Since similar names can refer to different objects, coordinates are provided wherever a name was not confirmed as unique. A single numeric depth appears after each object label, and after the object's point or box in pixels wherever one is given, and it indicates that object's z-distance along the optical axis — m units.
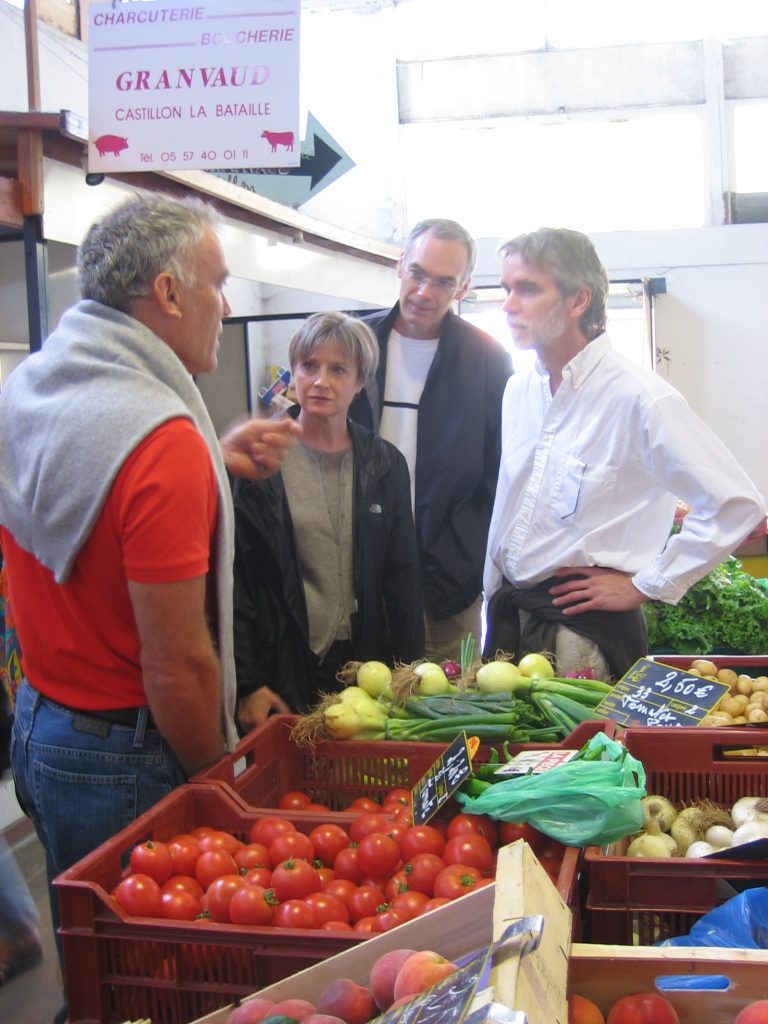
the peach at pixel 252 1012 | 1.15
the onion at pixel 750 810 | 1.97
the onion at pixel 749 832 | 1.88
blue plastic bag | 1.45
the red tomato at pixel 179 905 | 1.47
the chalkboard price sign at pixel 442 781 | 1.68
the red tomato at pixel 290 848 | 1.63
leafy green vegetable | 4.42
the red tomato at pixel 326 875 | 1.65
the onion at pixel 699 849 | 1.91
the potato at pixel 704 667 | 2.70
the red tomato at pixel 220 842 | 1.64
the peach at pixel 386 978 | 1.13
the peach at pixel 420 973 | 1.06
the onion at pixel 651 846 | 1.94
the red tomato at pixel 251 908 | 1.43
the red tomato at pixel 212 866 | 1.56
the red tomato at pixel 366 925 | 1.44
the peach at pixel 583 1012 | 1.13
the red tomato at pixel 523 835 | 1.70
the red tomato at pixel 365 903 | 1.55
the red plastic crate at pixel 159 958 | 1.36
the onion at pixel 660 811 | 2.04
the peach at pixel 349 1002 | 1.13
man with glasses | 3.14
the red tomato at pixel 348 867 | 1.66
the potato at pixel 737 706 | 2.59
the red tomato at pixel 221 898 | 1.47
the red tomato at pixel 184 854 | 1.58
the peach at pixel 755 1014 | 1.05
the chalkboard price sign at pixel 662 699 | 2.20
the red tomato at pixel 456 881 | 1.52
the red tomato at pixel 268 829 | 1.69
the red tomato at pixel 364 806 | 1.99
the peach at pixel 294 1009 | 1.14
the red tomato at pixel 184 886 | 1.51
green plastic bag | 1.62
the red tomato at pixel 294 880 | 1.51
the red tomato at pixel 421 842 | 1.68
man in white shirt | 2.60
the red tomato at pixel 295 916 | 1.43
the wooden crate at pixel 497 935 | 0.93
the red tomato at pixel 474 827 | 1.73
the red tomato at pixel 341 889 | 1.57
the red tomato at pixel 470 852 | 1.63
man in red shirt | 1.62
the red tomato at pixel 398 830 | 1.72
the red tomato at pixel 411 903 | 1.49
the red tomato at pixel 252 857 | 1.60
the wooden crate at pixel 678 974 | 1.14
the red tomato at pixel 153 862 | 1.54
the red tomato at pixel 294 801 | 2.04
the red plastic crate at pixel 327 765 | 2.02
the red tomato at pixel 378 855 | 1.65
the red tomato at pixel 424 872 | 1.60
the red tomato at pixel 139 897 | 1.46
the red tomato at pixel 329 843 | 1.71
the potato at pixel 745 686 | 2.69
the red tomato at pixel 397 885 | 1.60
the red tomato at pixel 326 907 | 1.47
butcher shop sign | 2.40
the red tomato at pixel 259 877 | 1.53
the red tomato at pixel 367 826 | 1.74
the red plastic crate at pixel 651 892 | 1.60
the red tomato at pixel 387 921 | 1.41
